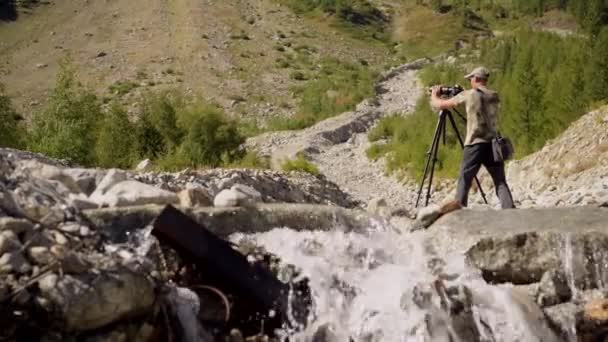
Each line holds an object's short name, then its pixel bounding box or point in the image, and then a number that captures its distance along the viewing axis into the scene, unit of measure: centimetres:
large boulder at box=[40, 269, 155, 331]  422
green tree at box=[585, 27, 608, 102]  1711
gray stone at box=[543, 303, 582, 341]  568
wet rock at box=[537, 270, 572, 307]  584
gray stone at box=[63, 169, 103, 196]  641
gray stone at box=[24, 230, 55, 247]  457
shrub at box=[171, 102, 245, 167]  1627
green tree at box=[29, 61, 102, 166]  1430
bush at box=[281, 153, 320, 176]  1683
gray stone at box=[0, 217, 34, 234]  457
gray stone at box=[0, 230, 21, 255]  442
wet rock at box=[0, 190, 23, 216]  479
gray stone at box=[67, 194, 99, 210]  576
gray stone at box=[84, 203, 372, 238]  585
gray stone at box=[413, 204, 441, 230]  671
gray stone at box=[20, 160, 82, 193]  610
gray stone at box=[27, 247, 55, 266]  444
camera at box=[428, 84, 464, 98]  790
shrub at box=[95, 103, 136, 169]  1502
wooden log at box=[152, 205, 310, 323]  533
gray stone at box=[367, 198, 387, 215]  734
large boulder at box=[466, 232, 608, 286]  613
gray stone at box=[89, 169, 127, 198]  630
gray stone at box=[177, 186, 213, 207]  653
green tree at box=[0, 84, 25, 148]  1474
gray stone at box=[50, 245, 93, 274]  437
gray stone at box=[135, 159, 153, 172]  1246
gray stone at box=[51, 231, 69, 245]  473
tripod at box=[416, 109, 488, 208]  817
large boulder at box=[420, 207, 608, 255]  626
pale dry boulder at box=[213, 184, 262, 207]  660
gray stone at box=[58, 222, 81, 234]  493
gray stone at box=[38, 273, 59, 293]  423
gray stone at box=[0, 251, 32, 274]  431
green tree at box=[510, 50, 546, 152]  1758
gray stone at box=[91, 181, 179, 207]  614
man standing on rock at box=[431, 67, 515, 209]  750
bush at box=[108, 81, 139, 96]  3303
